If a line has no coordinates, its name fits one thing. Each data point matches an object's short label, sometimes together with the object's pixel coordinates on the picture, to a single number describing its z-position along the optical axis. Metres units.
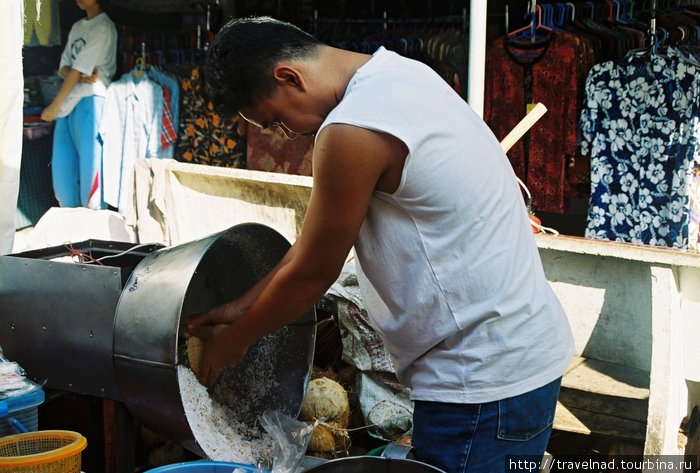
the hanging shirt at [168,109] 5.34
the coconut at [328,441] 2.82
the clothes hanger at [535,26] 4.71
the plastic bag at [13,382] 2.29
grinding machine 2.00
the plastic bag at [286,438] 2.14
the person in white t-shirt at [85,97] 5.18
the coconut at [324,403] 2.87
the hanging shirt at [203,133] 5.38
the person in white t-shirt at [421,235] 1.45
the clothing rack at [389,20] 5.28
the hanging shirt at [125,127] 5.25
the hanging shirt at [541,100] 4.62
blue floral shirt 4.20
